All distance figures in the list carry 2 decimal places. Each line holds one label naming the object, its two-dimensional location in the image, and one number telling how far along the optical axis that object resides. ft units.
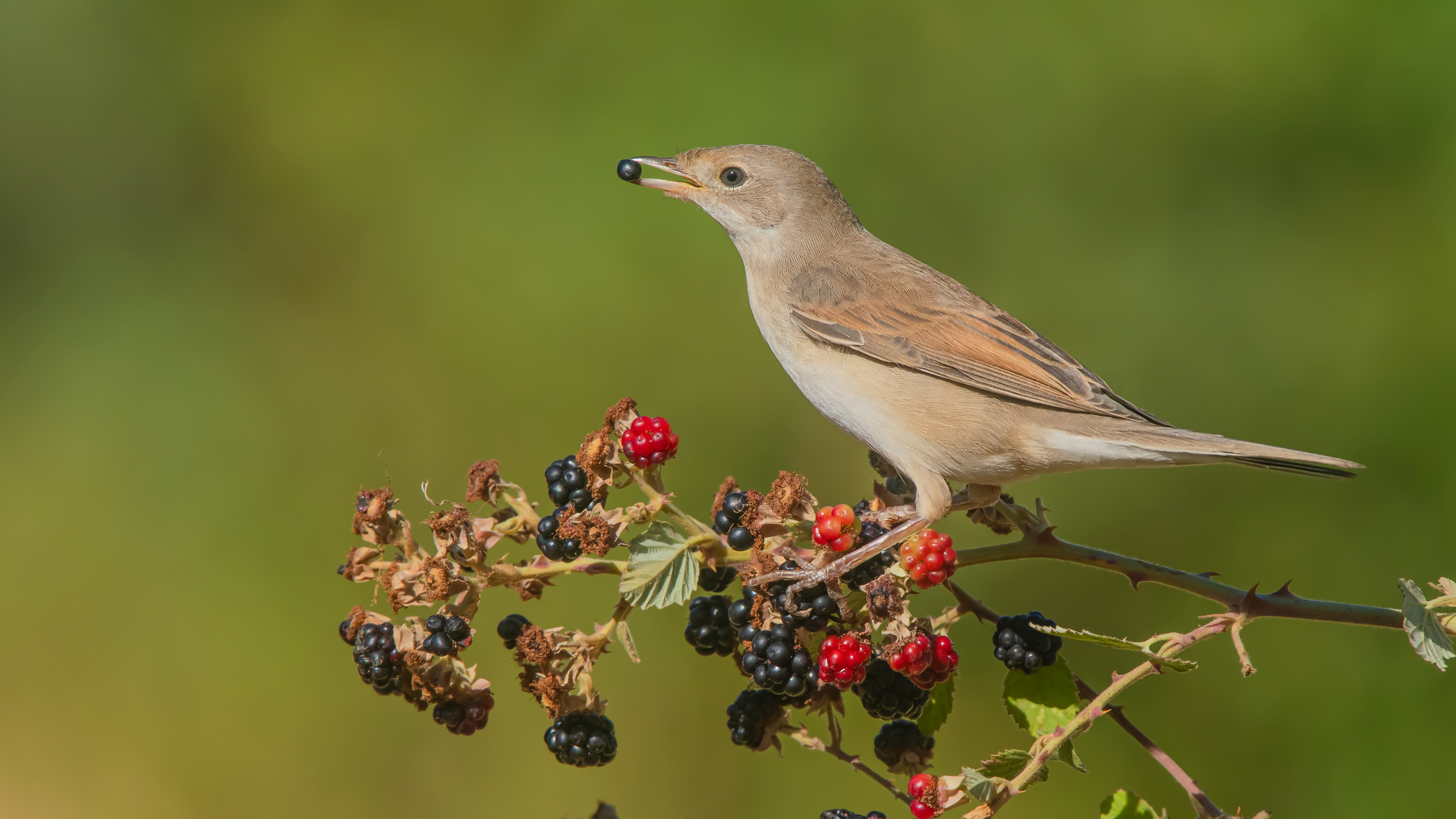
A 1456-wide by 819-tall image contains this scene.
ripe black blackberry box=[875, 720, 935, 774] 18.37
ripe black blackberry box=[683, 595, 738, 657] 17.92
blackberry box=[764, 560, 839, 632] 16.22
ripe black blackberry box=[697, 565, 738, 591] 17.56
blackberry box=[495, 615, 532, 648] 17.12
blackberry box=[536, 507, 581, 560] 15.99
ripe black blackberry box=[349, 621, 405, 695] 16.12
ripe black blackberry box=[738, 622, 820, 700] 16.33
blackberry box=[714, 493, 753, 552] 16.43
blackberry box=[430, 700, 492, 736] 16.92
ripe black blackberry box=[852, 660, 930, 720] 17.35
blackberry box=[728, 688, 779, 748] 17.49
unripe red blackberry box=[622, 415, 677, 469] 16.72
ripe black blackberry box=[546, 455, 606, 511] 16.93
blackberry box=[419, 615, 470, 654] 15.76
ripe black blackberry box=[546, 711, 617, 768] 17.16
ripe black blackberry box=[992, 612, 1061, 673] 16.98
